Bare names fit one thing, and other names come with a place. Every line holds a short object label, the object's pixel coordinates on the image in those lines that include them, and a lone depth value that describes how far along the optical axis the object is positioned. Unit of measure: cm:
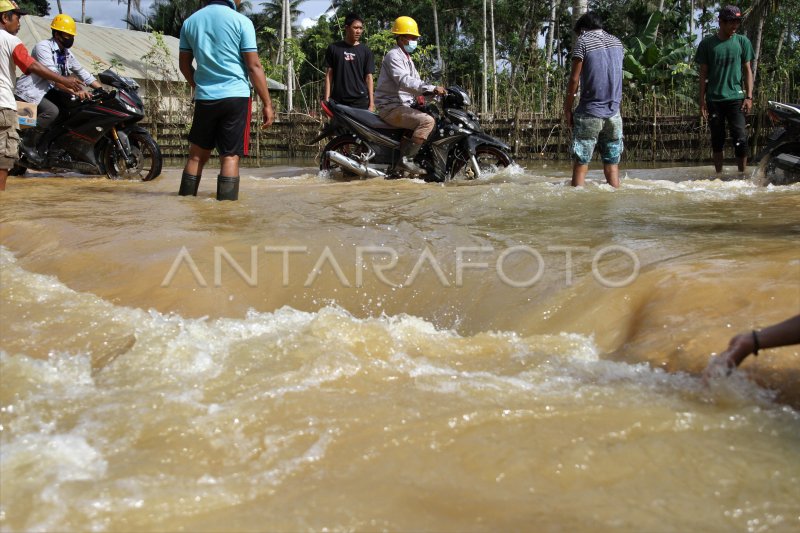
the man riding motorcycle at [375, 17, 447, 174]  732
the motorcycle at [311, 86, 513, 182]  756
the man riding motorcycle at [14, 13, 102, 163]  785
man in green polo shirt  789
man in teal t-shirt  569
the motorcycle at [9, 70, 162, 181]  772
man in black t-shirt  846
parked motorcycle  670
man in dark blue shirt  640
